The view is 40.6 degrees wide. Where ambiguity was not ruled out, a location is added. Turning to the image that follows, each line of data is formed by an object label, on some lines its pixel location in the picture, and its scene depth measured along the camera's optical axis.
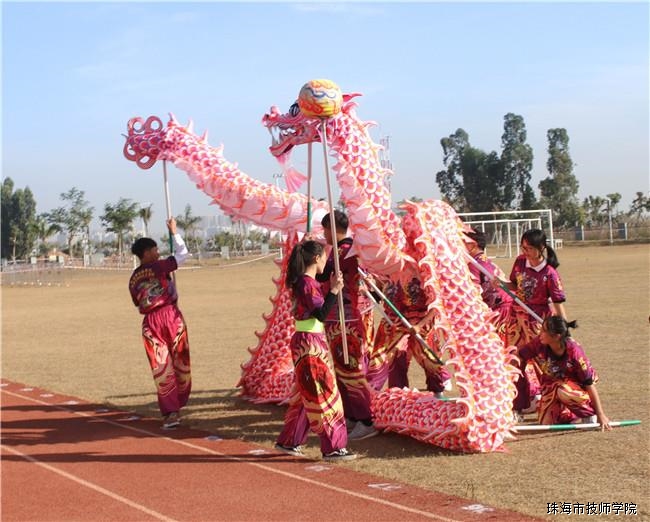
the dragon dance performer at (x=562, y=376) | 6.79
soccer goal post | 40.88
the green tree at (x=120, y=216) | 59.03
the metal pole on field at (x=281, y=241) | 9.28
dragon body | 6.59
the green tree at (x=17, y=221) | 73.00
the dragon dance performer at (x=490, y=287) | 7.88
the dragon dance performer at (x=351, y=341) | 7.37
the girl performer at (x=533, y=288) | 7.35
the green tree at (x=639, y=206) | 55.47
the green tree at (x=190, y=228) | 68.44
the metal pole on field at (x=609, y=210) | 55.04
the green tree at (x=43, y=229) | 68.50
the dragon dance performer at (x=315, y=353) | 6.48
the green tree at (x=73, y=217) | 64.12
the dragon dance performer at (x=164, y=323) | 8.21
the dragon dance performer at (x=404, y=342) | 7.53
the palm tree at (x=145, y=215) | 61.44
